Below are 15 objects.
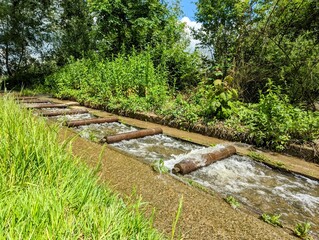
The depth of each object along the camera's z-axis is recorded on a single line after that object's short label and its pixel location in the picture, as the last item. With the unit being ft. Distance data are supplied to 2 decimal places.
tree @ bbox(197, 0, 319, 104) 17.30
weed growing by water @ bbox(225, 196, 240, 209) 6.28
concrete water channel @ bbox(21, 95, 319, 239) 6.64
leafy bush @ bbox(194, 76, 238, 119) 14.69
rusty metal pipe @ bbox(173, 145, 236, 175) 8.43
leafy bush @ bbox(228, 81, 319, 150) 11.60
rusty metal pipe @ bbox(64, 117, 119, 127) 14.01
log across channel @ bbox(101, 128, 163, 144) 11.49
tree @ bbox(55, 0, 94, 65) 47.01
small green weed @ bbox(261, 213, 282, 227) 5.68
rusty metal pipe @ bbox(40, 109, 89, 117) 16.72
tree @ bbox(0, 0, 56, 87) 41.78
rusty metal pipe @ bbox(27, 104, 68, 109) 20.36
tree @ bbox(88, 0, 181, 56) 32.07
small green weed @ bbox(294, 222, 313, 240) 5.27
